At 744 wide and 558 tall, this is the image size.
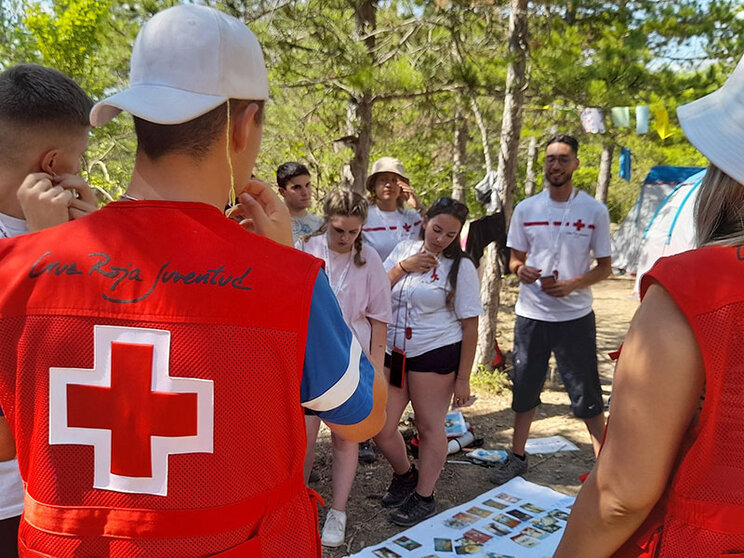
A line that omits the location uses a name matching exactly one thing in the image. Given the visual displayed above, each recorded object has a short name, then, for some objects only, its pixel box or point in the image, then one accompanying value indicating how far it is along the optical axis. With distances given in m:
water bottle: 4.42
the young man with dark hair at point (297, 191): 4.19
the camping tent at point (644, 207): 12.32
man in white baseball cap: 0.99
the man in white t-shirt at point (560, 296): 3.81
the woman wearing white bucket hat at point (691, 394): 0.97
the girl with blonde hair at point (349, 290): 3.29
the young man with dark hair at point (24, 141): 1.50
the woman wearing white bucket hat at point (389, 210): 4.73
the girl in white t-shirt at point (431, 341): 3.50
